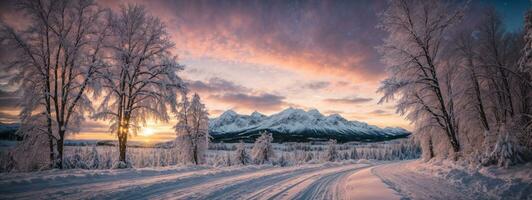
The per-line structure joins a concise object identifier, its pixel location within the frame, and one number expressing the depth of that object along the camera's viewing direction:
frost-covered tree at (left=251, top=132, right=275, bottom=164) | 40.72
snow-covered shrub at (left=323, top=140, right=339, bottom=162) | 55.20
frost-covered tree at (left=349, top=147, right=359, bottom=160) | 87.20
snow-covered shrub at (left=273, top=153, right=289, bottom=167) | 39.53
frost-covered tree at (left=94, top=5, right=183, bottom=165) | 16.67
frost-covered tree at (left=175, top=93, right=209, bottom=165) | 37.56
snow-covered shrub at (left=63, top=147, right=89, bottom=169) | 15.24
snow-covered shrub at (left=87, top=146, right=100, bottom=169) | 21.38
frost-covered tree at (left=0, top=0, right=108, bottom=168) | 13.89
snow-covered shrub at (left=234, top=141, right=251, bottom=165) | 39.59
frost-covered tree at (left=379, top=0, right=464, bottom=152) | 15.49
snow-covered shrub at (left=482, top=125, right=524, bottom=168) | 10.21
